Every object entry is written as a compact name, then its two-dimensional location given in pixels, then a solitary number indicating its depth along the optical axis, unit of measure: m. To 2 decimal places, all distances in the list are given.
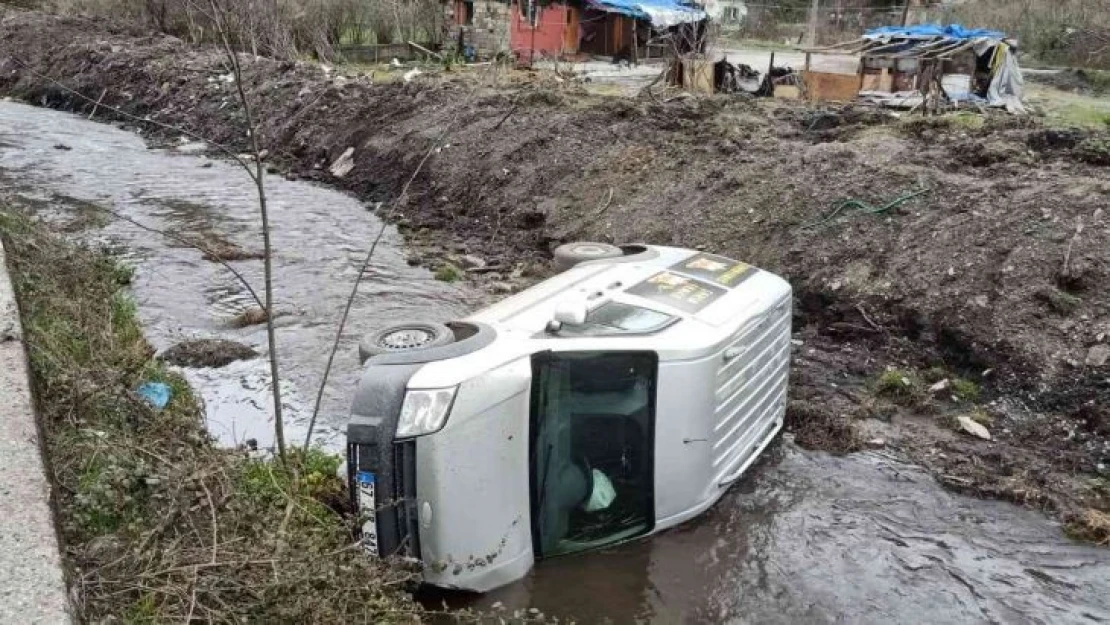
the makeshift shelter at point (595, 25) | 31.11
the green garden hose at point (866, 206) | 8.91
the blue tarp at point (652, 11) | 30.92
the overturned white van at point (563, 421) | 3.89
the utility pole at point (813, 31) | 36.66
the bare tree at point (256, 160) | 4.26
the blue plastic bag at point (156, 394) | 5.56
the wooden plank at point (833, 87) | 19.97
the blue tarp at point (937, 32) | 22.31
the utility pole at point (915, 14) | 38.44
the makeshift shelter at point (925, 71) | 19.67
